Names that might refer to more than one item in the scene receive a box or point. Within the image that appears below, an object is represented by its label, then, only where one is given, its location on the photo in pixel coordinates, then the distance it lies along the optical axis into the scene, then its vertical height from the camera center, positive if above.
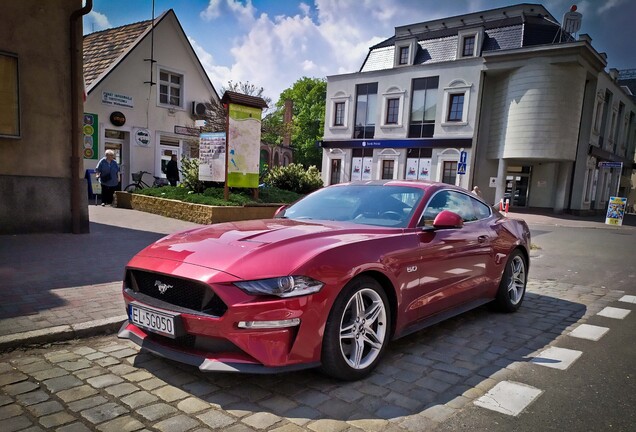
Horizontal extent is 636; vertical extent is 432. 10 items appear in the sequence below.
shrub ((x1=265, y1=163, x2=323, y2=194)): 15.88 -0.30
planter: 10.99 -1.23
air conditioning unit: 21.16 +2.83
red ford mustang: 2.67 -0.79
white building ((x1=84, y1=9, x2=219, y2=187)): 18.17 +3.18
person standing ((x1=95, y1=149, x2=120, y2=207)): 12.80 -0.39
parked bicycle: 17.15 -0.83
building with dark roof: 24.94 +4.73
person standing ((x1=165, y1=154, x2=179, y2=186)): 17.34 -0.34
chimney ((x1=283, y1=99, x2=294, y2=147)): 52.50 +7.47
